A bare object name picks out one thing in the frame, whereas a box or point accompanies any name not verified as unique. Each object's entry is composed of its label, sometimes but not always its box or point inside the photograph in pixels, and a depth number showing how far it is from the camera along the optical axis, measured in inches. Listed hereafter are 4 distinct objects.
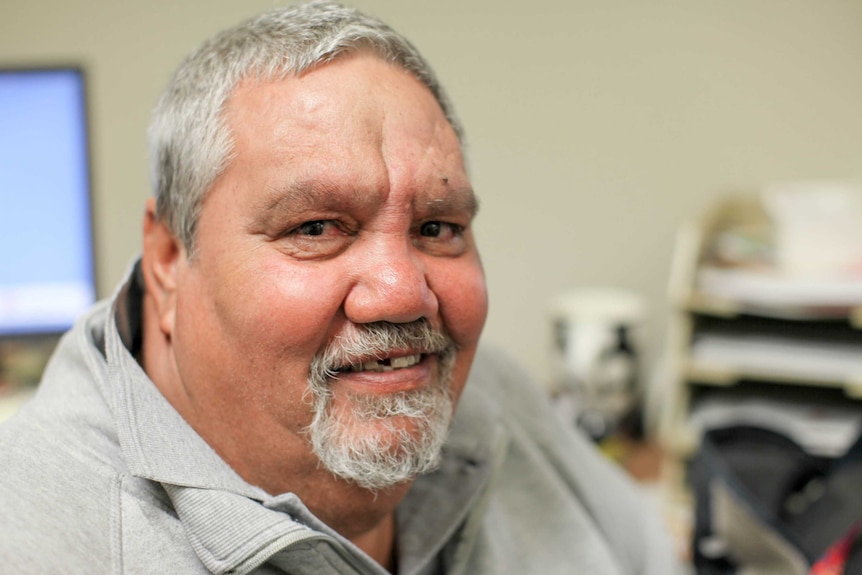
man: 27.0
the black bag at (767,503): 45.7
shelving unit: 72.2
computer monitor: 57.2
